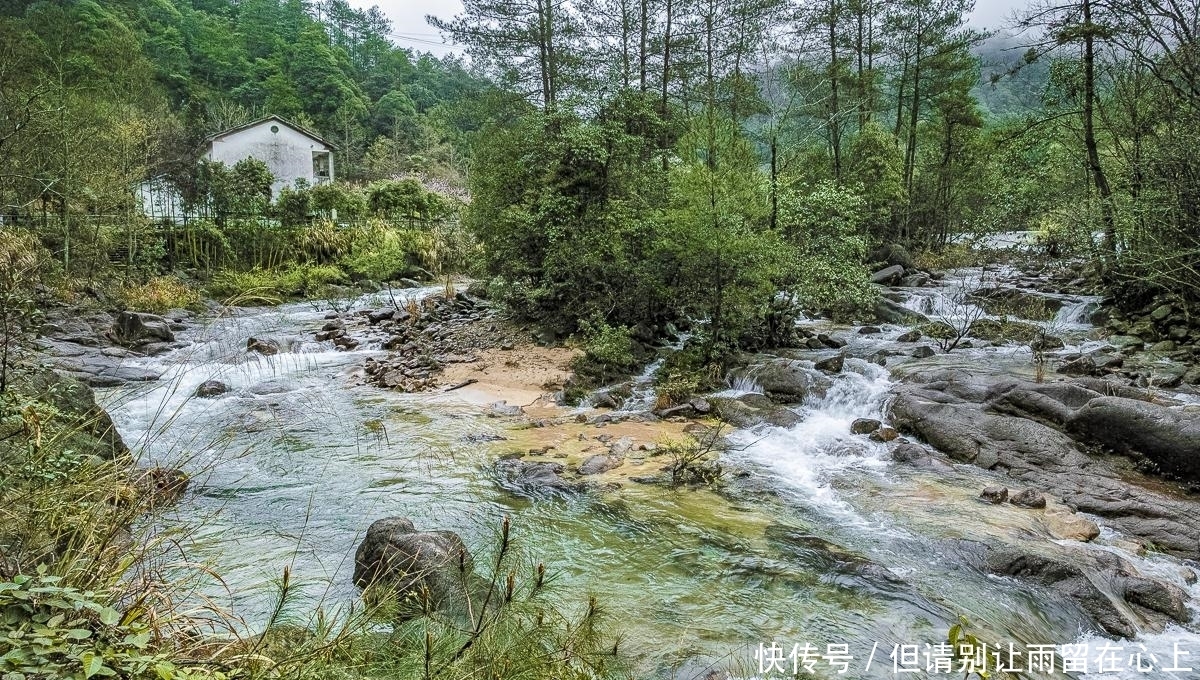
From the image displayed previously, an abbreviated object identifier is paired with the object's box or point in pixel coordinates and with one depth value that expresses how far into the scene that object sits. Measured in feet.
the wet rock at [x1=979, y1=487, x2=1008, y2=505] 20.42
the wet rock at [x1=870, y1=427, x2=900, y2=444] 26.50
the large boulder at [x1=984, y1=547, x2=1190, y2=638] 14.16
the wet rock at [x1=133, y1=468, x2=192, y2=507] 9.75
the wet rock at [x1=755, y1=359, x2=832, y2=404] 31.83
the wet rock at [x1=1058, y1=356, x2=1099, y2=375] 31.68
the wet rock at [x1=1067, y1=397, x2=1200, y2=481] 21.25
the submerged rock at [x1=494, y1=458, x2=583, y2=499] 21.47
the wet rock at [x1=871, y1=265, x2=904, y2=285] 64.08
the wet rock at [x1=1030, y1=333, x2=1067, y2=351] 35.81
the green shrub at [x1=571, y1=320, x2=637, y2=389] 35.96
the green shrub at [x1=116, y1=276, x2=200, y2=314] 51.67
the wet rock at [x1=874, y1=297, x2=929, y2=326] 47.42
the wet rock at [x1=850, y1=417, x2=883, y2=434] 27.48
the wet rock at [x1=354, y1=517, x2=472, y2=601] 13.00
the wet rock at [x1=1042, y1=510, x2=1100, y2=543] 18.02
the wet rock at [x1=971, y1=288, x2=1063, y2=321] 45.88
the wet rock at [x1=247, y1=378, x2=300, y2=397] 31.83
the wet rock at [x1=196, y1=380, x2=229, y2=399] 30.27
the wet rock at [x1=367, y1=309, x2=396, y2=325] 54.00
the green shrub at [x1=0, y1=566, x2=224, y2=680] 5.71
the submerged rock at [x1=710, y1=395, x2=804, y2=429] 29.22
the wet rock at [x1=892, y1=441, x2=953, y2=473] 23.76
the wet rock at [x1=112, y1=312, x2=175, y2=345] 42.06
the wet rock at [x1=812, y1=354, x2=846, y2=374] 34.35
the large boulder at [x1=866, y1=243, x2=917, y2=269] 69.97
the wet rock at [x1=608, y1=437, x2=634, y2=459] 25.25
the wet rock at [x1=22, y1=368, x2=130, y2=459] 13.89
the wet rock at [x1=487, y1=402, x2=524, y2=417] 31.32
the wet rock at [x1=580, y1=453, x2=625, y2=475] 23.45
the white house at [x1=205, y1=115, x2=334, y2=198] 109.29
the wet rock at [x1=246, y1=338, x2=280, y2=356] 38.83
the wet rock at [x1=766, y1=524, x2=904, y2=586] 16.12
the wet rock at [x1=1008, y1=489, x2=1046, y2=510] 19.99
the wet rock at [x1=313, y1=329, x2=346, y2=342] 47.93
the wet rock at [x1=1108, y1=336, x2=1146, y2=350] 35.94
